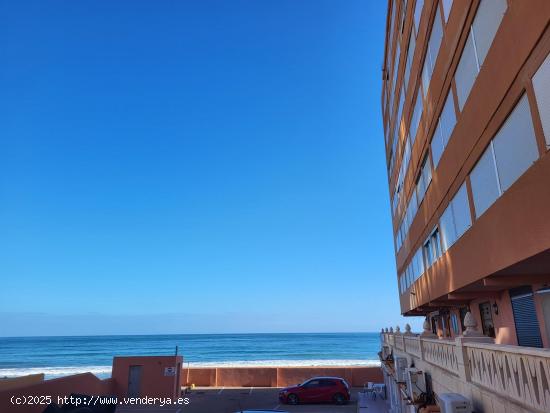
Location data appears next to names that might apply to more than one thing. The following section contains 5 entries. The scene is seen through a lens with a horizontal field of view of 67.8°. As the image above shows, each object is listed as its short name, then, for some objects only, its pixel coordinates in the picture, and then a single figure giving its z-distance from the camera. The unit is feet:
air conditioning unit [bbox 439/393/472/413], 18.22
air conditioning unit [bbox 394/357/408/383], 45.78
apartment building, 18.99
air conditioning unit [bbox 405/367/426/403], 34.12
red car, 82.33
